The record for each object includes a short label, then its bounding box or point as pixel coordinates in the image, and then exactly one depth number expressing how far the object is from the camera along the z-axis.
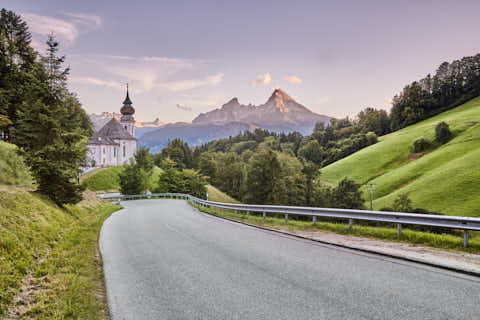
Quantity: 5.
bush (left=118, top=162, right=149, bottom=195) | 56.34
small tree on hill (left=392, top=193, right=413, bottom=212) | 38.99
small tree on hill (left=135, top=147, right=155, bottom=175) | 76.14
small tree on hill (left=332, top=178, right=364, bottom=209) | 46.69
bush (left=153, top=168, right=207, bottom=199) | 63.41
